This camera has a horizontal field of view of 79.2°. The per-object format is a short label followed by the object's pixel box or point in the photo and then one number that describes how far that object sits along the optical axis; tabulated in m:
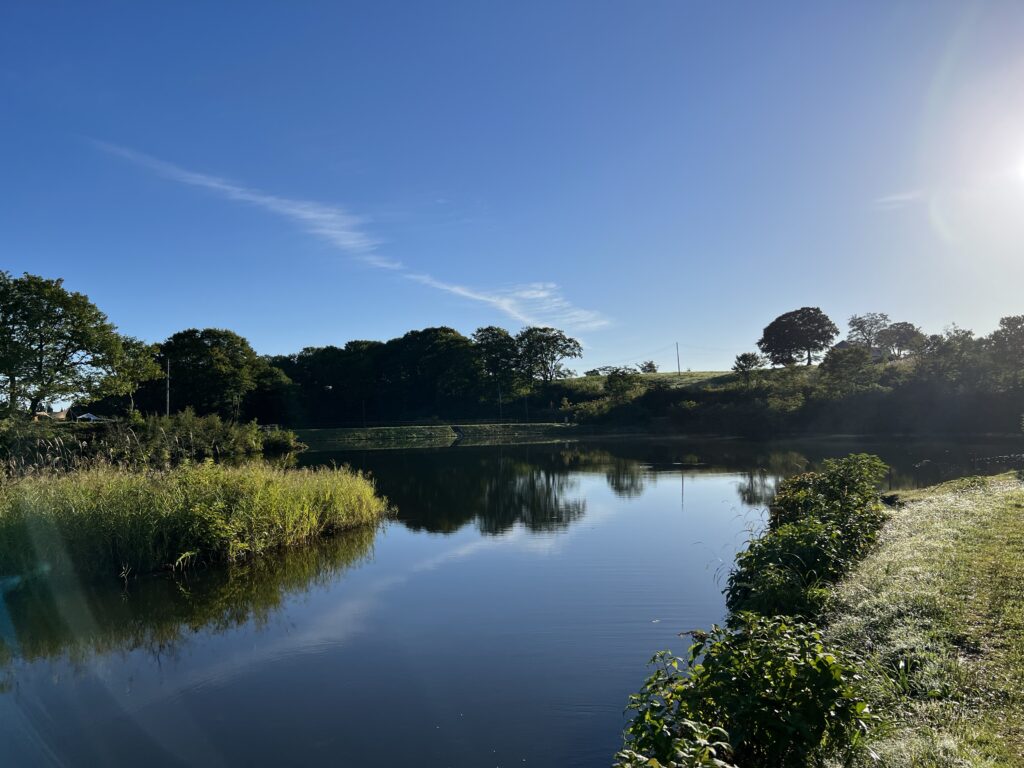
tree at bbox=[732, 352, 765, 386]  70.31
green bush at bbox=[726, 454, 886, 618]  7.20
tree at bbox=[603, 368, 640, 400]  70.12
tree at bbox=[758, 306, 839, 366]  79.12
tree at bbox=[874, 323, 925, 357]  85.92
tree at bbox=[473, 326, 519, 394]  77.69
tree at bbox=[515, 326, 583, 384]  81.56
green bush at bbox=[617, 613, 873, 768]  3.58
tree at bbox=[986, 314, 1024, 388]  44.28
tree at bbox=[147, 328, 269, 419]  60.81
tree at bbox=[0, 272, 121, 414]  31.20
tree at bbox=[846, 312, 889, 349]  89.75
